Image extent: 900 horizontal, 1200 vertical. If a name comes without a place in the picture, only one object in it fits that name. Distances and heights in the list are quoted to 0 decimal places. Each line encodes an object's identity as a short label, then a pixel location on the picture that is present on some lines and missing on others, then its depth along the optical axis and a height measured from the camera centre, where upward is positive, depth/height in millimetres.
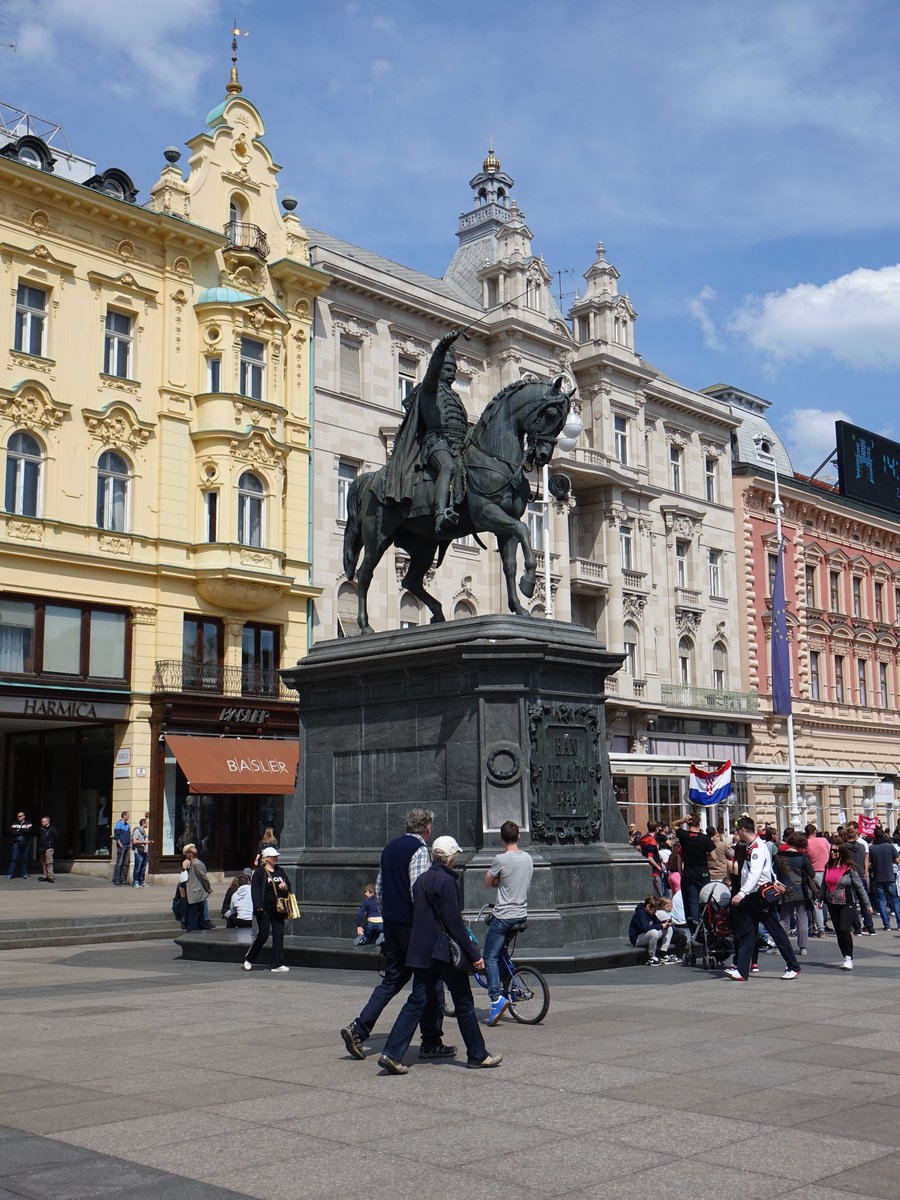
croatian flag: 23359 +605
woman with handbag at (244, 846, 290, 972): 15156 -855
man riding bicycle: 10867 -601
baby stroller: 15195 -1306
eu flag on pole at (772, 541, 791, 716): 40562 +4904
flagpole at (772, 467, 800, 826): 38588 +880
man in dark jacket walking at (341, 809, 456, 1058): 9172 -811
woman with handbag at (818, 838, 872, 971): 15398 -903
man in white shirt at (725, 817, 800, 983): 14031 -960
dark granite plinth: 15047 +637
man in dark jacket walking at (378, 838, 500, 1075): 8766 -902
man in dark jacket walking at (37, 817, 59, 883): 32125 -512
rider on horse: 16984 +4908
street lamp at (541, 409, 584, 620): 28267 +8458
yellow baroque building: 34719 +8872
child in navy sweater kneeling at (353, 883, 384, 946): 15070 -1124
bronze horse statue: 16859 +4468
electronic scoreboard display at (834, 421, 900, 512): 65562 +17526
